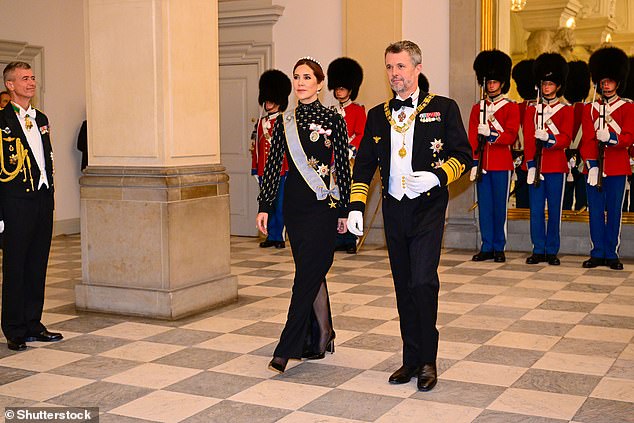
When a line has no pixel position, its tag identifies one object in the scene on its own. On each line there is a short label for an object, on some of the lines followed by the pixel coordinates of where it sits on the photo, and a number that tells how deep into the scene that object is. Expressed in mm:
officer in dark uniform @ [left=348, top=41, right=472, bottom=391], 4352
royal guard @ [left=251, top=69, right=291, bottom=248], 10016
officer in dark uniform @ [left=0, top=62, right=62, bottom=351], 5270
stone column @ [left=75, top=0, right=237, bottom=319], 6043
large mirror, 9266
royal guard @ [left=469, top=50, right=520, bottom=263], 8781
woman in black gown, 4699
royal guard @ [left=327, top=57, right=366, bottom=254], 9461
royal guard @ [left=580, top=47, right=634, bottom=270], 8266
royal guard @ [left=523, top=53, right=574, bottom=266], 8633
